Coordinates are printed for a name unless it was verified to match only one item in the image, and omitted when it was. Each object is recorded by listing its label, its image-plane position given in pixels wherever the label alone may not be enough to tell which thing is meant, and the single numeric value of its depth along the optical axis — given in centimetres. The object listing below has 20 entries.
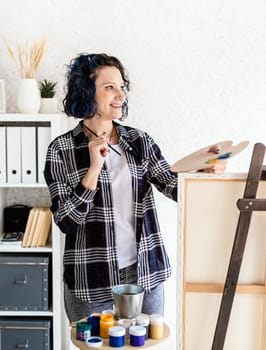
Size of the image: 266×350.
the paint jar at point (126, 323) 180
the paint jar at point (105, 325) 180
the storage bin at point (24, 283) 290
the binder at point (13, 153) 288
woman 221
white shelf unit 284
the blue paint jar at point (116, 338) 173
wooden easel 163
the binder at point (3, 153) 288
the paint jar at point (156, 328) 180
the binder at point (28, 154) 288
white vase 285
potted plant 292
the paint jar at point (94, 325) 183
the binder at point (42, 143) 288
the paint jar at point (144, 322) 180
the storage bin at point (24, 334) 292
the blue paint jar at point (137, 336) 173
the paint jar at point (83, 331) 178
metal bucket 182
